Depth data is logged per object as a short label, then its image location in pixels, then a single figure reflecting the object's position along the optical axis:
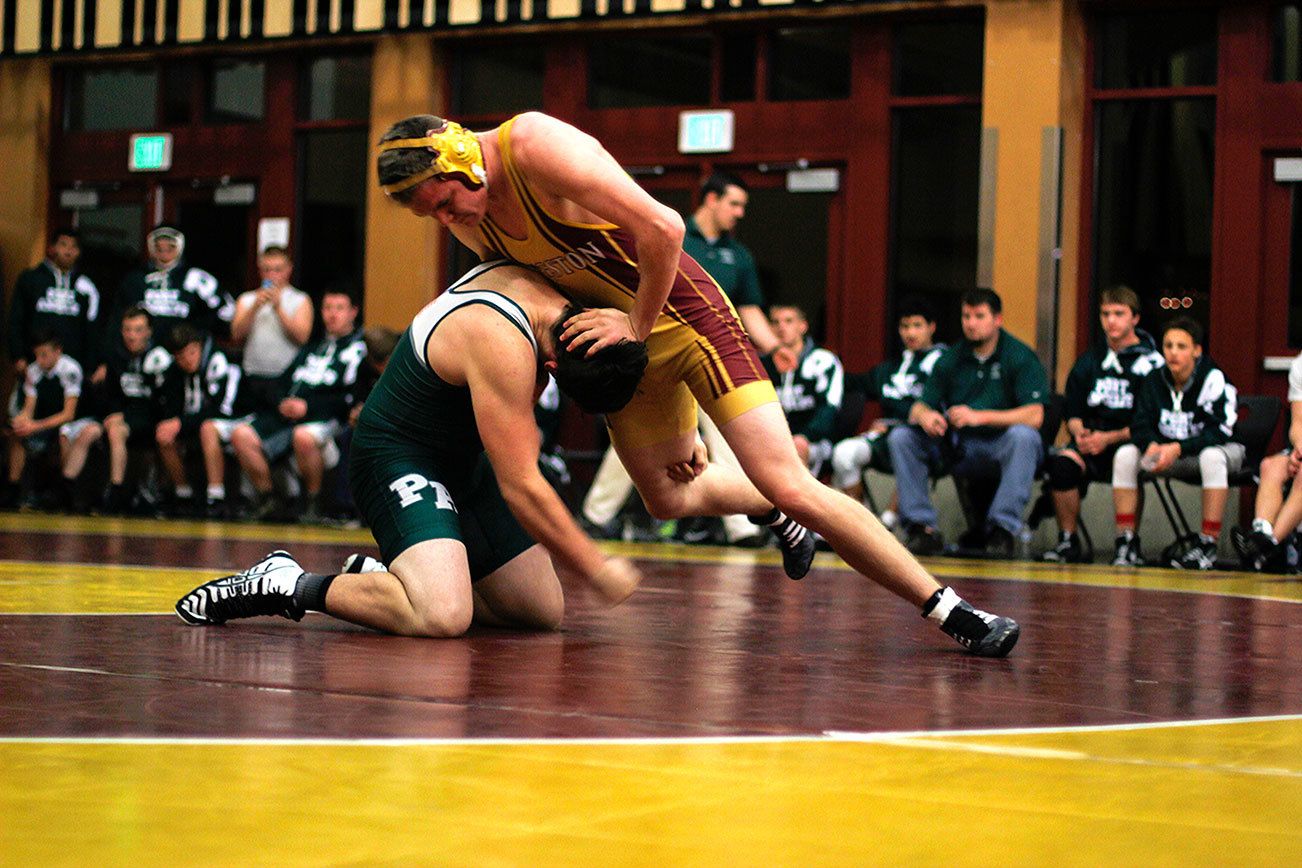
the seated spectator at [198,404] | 10.96
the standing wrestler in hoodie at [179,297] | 11.45
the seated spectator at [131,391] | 11.21
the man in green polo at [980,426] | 8.66
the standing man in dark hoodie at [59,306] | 12.11
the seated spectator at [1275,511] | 7.97
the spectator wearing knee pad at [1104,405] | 8.80
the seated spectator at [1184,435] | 8.34
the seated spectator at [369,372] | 10.01
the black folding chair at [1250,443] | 8.46
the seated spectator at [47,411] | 11.66
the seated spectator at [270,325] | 11.03
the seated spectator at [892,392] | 9.27
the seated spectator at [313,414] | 10.57
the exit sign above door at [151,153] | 13.20
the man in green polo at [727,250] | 8.62
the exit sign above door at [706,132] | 11.09
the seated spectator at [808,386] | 9.48
